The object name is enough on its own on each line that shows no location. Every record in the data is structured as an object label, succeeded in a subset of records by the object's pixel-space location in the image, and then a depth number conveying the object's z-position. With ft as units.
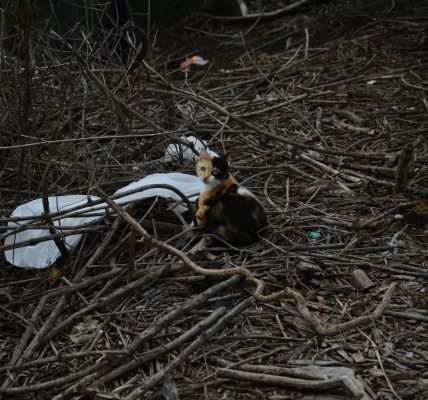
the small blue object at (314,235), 15.42
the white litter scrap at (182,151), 19.28
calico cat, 15.06
